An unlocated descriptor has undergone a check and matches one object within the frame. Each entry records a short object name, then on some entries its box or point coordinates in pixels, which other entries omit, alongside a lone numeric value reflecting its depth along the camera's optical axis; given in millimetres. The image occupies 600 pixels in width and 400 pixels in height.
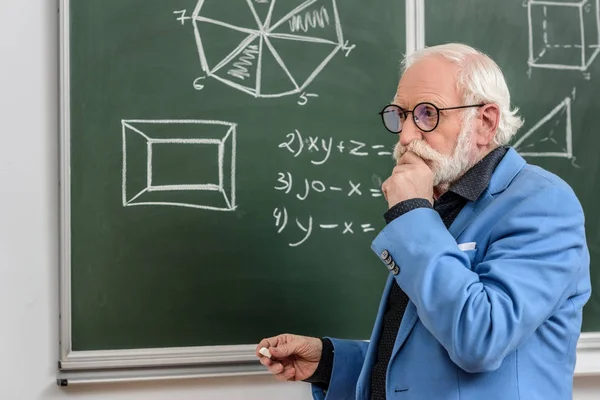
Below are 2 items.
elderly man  2066
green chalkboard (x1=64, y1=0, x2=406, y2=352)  2644
